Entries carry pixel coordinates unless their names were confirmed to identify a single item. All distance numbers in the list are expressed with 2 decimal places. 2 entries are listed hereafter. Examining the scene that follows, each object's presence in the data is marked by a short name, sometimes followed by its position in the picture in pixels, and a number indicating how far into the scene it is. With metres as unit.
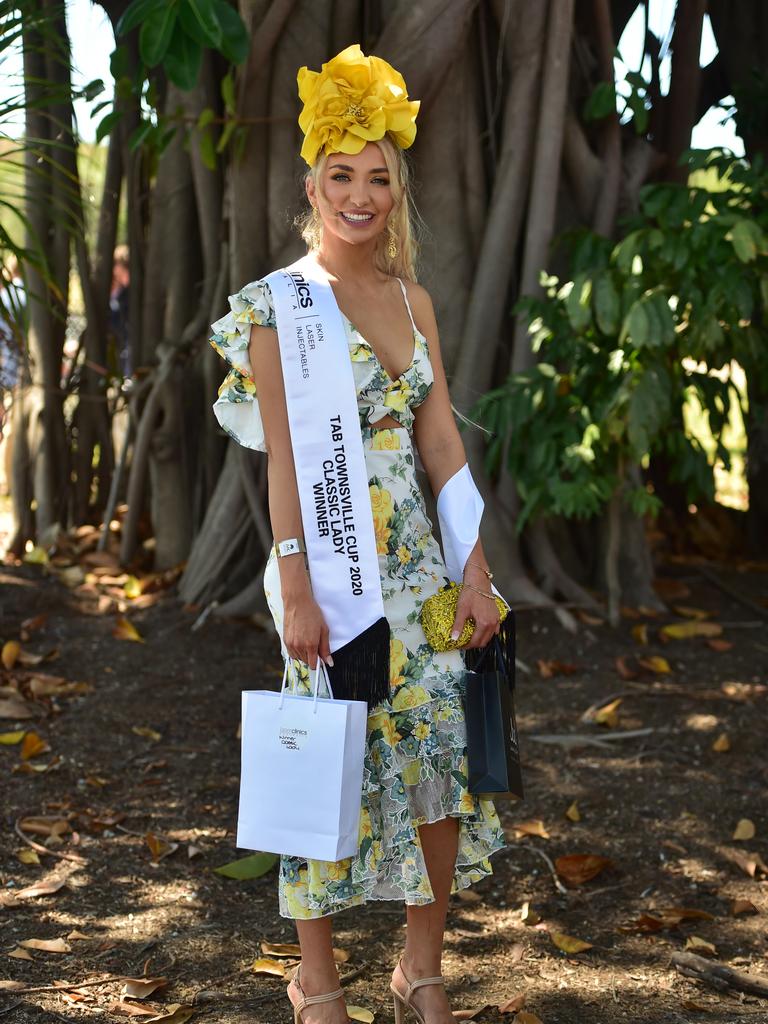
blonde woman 2.02
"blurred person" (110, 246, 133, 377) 5.28
